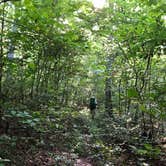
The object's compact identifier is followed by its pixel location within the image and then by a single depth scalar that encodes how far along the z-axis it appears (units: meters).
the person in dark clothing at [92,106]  8.42
